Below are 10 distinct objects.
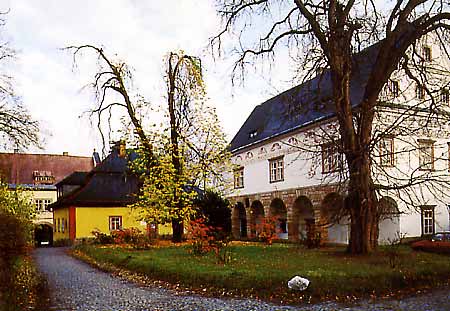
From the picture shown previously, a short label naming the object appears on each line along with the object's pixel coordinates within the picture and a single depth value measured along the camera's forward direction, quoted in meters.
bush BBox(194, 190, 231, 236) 25.08
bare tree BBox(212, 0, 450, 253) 15.49
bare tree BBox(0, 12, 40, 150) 17.22
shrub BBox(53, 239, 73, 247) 33.94
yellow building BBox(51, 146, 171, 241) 33.66
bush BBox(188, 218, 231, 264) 16.73
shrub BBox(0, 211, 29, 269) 11.77
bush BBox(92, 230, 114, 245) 28.28
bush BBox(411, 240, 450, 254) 19.72
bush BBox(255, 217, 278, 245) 24.09
